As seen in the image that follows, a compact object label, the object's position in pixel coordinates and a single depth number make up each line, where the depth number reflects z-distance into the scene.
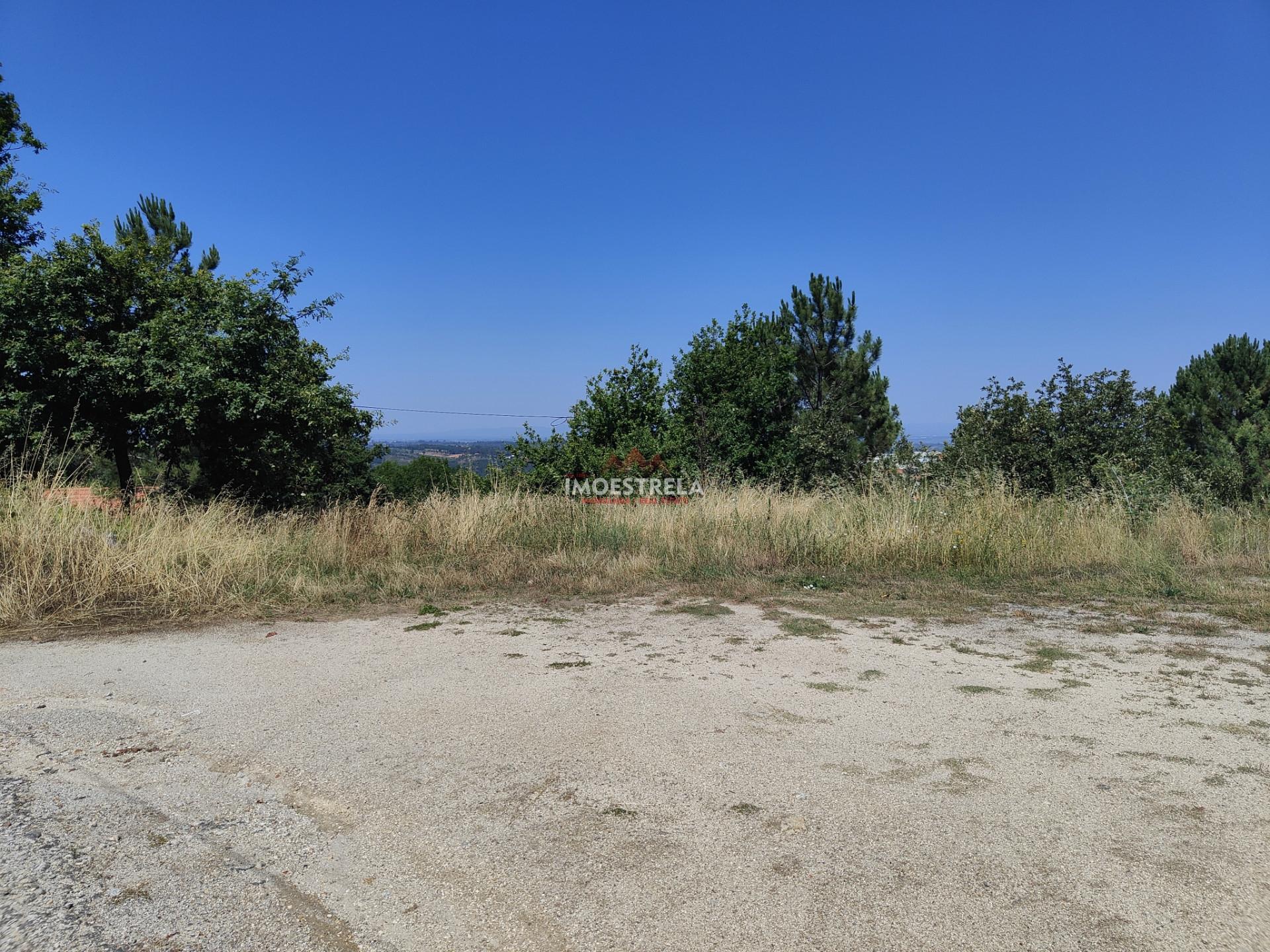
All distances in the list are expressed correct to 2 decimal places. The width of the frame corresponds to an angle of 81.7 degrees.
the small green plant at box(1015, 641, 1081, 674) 4.70
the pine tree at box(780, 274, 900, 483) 23.44
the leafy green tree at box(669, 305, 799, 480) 18.62
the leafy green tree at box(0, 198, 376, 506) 10.27
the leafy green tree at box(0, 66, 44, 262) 15.39
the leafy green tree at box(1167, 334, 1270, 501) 15.54
